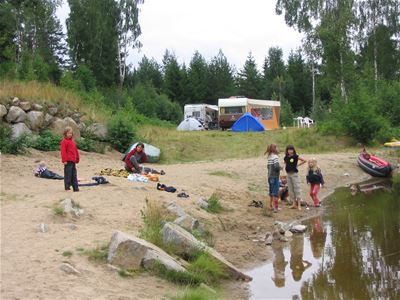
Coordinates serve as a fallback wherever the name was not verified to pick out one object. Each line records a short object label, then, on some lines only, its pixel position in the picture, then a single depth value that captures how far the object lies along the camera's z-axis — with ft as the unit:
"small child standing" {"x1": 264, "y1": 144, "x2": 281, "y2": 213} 43.55
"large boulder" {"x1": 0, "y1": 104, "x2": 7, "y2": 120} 62.02
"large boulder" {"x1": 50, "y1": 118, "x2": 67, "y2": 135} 67.54
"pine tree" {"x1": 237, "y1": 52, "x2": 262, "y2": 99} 255.09
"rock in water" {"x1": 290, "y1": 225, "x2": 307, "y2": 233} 37.99
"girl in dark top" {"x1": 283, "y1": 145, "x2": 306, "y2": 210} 46.14
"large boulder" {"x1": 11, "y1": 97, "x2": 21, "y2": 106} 65.00
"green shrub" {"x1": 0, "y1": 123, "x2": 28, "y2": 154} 56.13
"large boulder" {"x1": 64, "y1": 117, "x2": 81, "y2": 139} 68.90
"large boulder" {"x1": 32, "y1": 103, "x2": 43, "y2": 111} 67.36
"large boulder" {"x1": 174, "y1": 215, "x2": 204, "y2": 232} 31.45
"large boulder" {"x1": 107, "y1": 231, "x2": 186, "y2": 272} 23.32
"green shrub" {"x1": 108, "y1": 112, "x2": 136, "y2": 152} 72.79
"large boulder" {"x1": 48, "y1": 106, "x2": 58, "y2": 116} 69.33
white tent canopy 139.33
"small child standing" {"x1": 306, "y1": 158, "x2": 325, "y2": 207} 48.70
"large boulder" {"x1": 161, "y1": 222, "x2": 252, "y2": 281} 26.35
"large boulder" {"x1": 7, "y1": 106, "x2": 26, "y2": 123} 63.21
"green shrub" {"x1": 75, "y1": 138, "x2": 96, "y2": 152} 67.97
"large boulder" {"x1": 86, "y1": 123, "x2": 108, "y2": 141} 71.87
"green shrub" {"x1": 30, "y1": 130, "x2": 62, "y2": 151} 61.62
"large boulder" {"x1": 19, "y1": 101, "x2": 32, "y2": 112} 65.96
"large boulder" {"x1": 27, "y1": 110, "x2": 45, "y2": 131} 65.31
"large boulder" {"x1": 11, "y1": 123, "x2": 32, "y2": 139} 59.90
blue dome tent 123.24
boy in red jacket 40.06
